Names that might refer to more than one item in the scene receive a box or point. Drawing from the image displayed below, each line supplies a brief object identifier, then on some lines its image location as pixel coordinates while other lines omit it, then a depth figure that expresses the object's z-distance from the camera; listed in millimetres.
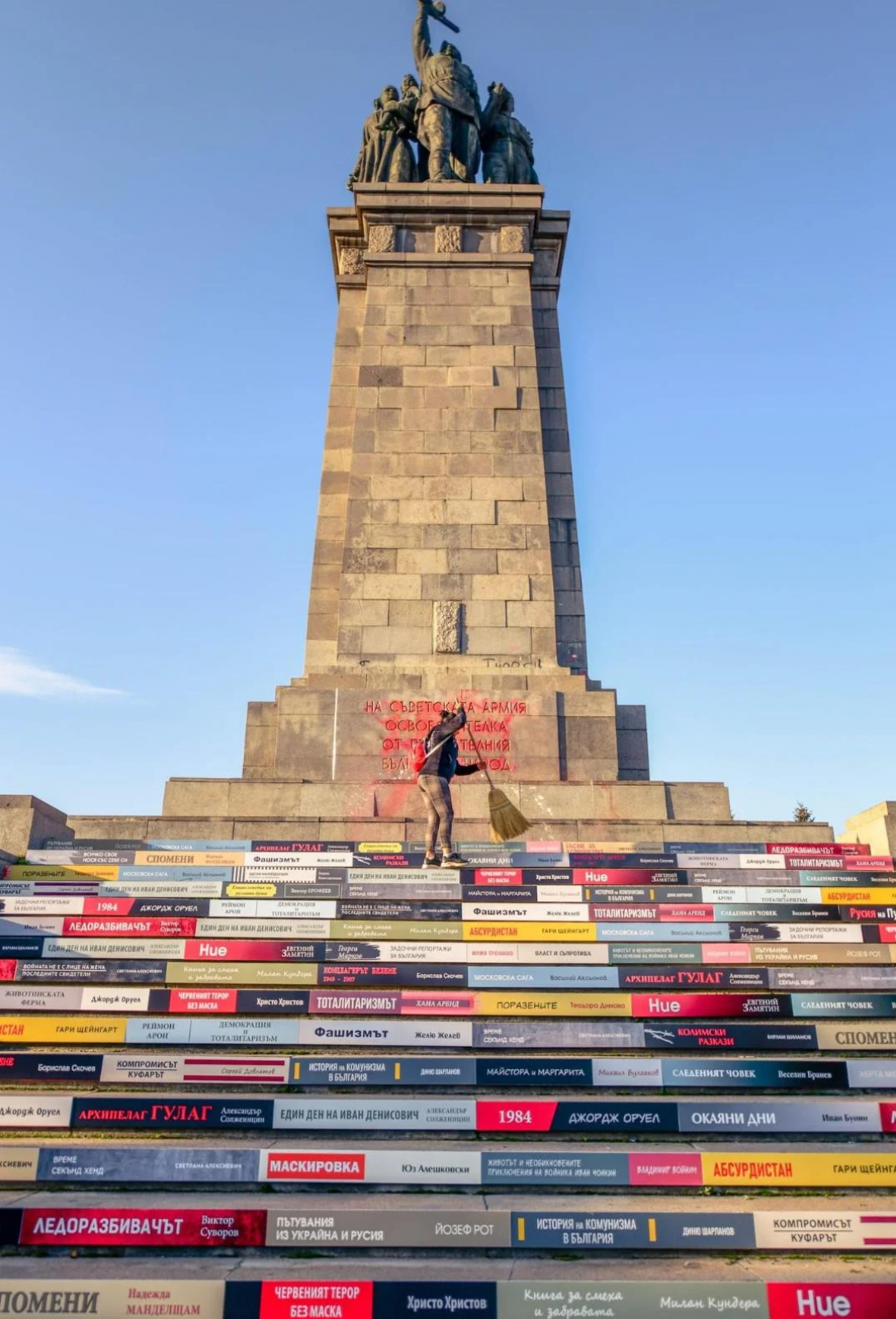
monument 17516
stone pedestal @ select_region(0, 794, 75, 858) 14281
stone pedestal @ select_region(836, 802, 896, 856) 14680
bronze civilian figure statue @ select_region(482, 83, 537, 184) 24781
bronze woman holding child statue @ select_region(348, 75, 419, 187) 24344
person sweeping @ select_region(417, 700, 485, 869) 13773
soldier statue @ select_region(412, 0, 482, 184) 24344
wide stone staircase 6543
